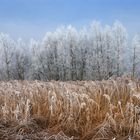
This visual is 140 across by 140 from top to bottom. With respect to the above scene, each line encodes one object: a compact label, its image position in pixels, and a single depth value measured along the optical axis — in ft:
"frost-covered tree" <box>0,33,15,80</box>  114.78
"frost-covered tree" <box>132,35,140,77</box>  108.00
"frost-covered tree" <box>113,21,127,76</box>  109.25
